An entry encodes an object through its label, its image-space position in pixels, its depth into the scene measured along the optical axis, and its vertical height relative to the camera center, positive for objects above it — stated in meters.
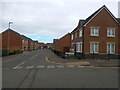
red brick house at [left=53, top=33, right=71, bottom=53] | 32.11 +1.68
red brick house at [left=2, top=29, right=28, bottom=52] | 34.53 +2.19
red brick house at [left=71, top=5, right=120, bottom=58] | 14.81 +1.78
